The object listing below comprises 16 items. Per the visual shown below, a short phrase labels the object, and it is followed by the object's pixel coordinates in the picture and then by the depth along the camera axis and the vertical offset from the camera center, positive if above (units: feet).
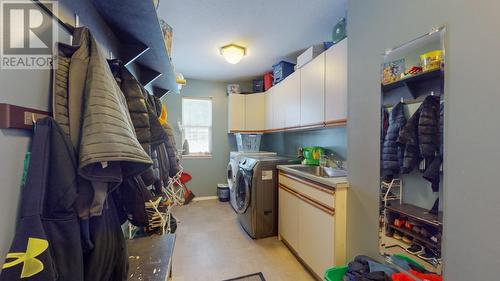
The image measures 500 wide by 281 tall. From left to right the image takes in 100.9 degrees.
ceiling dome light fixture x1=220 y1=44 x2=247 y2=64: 8.77 +3.85
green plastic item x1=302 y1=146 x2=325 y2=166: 8.79 -0.56
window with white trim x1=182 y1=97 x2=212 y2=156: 13.82 +1.14
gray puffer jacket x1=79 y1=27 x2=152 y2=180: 2.09 +0.06
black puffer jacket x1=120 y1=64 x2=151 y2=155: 3.58 +0.59
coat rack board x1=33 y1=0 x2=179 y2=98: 3.46 +2.26
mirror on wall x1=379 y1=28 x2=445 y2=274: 3.35 -0.14
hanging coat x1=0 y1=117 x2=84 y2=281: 1.86 -0.76
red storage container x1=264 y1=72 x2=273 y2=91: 12.17 +3.65
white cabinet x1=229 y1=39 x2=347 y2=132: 6.22 +1.83
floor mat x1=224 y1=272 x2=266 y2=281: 6.23 -4.16
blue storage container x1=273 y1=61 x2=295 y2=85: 10.36 +3.67
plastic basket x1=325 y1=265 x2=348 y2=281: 4.57 -2.95
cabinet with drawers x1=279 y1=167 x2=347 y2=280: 5.34 -2.41
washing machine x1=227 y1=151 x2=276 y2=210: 11.18 -1.40
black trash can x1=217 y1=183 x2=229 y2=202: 13.63 -3.43
